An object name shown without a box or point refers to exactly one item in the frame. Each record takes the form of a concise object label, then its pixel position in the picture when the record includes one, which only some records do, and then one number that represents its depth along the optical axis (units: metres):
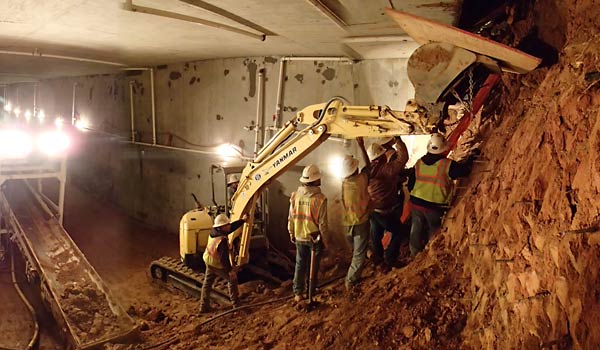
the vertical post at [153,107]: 12.80
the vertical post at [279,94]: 9.59
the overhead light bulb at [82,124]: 16.46
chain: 4.34
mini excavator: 4.17
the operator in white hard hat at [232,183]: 8.89
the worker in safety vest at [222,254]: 6.92
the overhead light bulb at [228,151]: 10.59
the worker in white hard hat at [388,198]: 6.46
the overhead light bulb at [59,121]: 17.51
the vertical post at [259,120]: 10.07
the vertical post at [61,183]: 9.51
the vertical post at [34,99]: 20.30
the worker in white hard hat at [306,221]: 6.18
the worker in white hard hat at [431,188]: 5.52
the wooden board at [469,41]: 3.94
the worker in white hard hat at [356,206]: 6.04
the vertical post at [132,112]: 13.73
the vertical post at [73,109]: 16.98
